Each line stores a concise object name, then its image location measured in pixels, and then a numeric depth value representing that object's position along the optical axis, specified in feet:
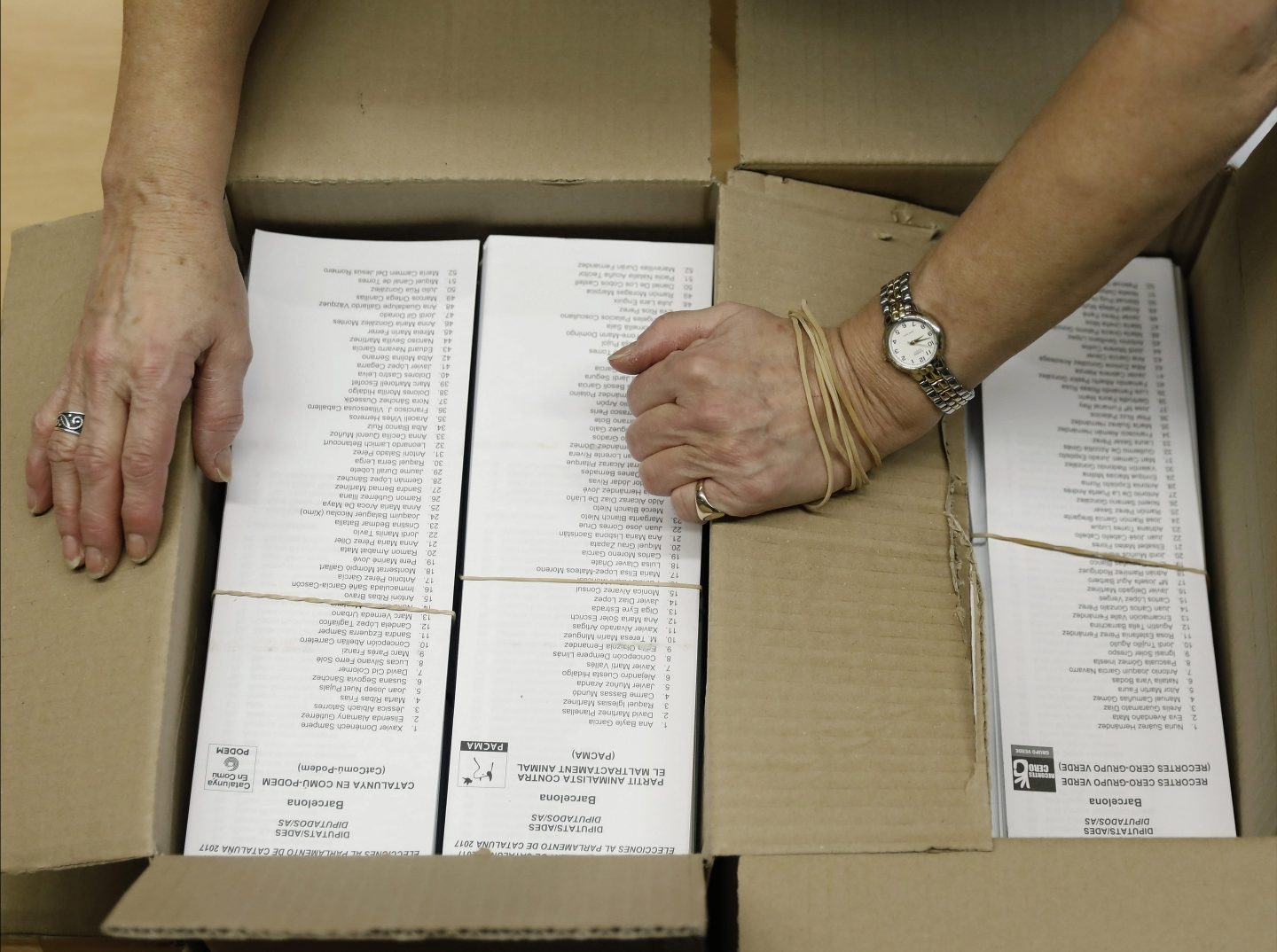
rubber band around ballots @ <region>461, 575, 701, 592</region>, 2.56
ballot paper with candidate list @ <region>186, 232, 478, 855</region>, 2.44
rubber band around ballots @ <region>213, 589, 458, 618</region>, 2.54
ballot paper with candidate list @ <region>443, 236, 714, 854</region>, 2.43
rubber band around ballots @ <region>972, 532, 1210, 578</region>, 2.71
